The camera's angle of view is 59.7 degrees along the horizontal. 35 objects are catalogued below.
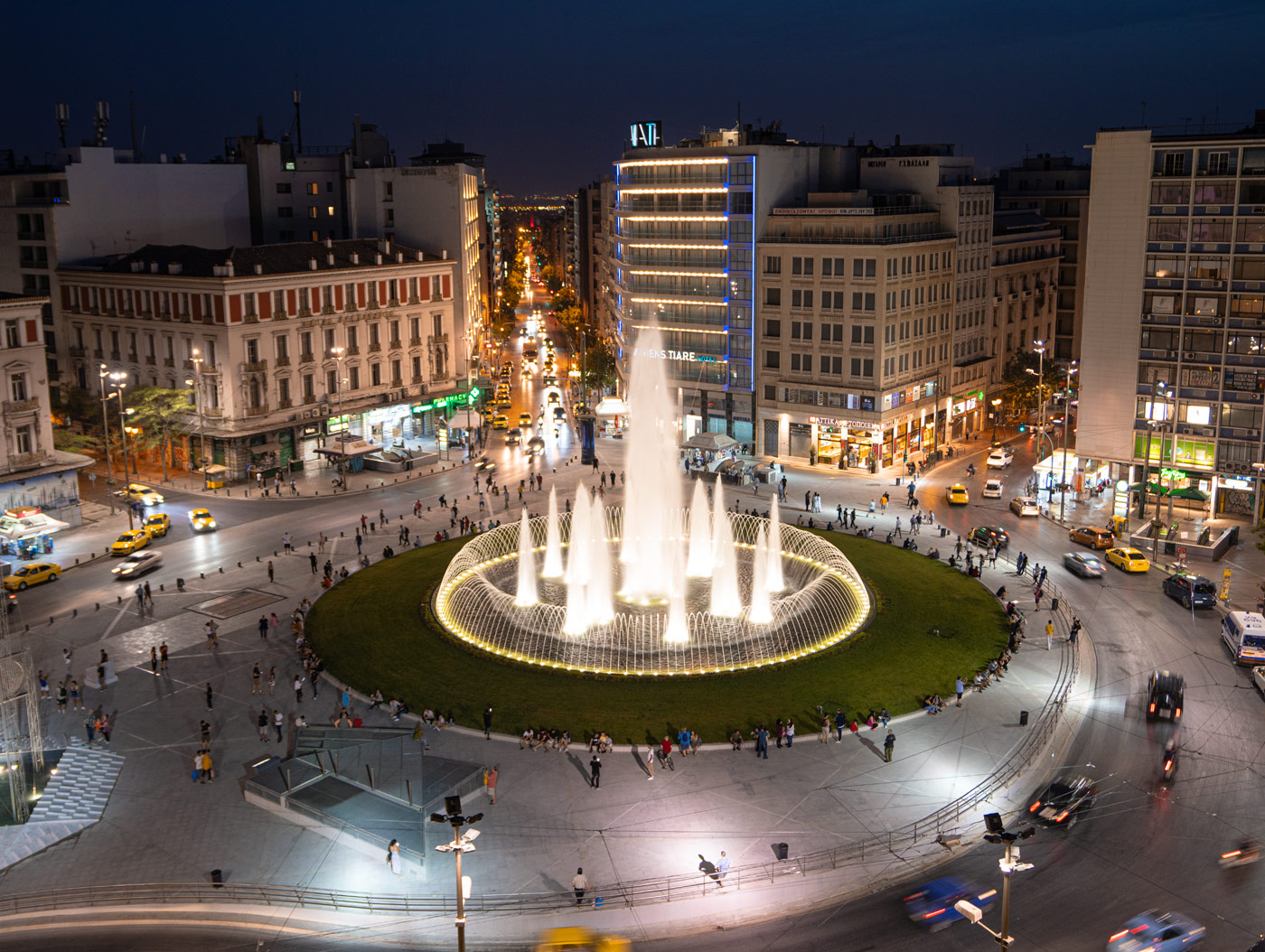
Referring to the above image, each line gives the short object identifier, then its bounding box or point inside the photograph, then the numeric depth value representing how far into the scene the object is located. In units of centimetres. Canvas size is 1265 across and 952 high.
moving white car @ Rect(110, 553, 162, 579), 6311
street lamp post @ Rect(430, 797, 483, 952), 2716
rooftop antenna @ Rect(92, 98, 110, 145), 10625
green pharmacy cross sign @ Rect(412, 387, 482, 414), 10106
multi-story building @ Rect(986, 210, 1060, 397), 10612
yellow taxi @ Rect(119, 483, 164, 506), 7681
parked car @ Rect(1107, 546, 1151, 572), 6322
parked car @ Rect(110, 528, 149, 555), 6719
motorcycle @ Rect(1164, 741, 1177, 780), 4009
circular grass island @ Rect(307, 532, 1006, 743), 4469
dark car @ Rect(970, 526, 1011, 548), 6750
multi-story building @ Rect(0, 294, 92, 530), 7094
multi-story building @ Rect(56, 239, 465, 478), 8362
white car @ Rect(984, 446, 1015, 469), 8931
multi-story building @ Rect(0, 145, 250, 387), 9431
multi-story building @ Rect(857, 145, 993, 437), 9500
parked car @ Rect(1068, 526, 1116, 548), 6769
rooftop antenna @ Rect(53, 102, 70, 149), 10894
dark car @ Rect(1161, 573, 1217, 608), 5681
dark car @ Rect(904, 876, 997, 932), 3198
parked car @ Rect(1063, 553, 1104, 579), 6244
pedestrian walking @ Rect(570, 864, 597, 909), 3281
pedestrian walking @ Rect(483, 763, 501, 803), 3875
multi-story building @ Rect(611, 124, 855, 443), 9081
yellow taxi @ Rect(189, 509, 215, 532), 7181
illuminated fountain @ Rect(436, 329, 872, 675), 5051
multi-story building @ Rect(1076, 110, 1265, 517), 7081
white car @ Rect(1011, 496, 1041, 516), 7556
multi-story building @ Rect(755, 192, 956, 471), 8631
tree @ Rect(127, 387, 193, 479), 8350
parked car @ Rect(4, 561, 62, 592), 6162
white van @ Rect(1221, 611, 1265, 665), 4930
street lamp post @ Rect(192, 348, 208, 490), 8362
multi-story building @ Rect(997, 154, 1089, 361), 12075
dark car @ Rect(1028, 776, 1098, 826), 3688
